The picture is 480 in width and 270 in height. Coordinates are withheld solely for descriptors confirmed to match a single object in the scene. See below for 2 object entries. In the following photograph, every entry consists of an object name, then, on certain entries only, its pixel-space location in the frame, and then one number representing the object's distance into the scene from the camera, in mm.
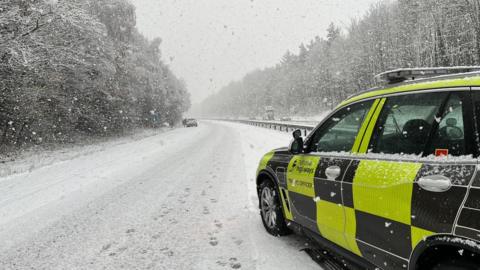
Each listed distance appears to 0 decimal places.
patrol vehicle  2096
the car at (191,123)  58594
